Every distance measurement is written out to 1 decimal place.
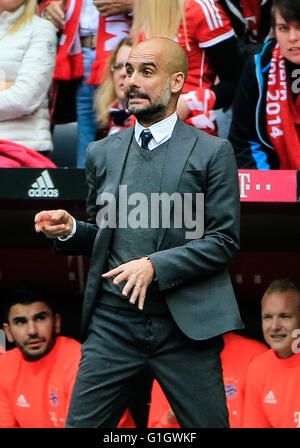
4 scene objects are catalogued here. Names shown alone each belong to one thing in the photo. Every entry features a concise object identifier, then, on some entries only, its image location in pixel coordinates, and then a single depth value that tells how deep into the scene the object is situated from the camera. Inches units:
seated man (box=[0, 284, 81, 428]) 345.1
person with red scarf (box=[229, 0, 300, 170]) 323.3
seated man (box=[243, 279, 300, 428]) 325.4
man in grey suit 213.8
